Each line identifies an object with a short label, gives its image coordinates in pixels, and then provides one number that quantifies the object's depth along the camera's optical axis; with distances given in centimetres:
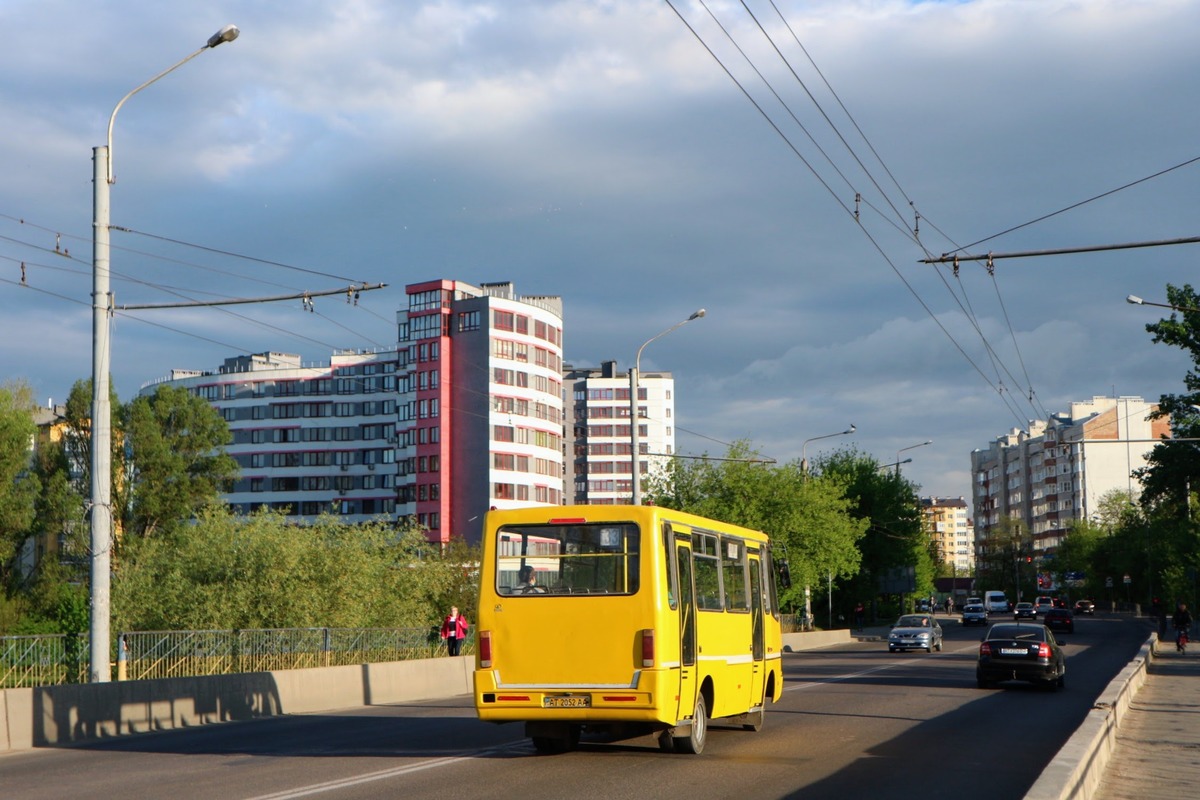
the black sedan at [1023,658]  2969
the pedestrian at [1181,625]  4794
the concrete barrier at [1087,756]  981
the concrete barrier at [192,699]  1780
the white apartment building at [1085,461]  16838
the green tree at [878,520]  9686
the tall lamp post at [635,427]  3778
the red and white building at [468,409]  11088
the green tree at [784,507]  7169
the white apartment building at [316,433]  12962
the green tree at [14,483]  7081
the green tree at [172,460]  8656
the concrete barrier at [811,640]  5698
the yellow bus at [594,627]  1490
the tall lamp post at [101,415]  1998
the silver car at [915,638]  5162
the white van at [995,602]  12288
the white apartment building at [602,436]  16925
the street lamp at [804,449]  6739
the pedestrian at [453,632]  3525
